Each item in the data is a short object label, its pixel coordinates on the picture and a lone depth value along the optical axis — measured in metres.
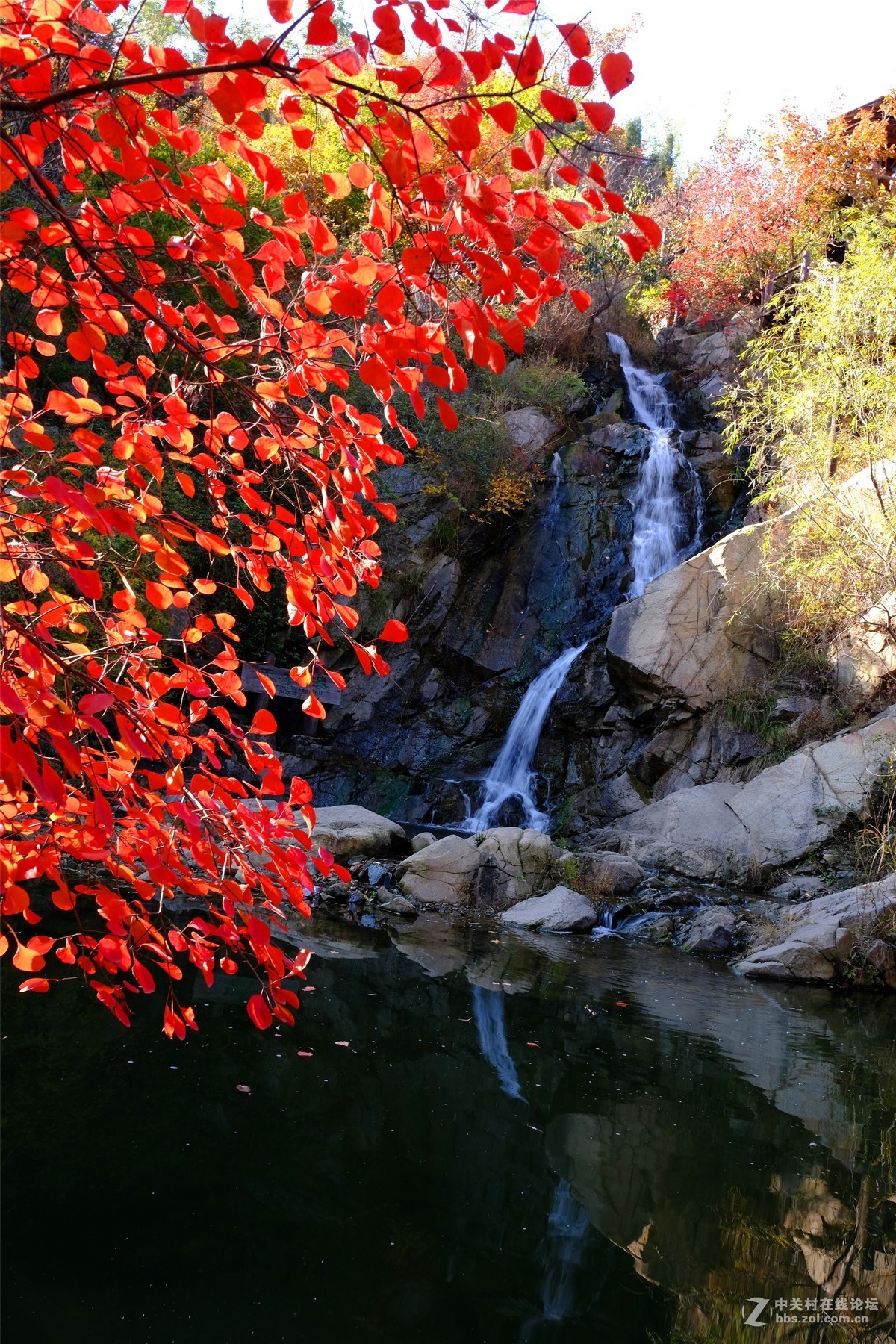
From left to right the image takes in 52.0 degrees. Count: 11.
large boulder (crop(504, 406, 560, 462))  14.93
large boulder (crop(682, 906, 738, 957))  7.81
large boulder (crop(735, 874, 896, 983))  7.20
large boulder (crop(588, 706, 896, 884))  9.41
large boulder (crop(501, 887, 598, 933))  8.11
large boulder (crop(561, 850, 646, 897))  9.02
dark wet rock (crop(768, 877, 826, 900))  8.84
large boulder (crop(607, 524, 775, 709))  11.62
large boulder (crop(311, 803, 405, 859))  9.25
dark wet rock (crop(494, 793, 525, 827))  11.73
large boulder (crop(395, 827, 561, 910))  8.59
